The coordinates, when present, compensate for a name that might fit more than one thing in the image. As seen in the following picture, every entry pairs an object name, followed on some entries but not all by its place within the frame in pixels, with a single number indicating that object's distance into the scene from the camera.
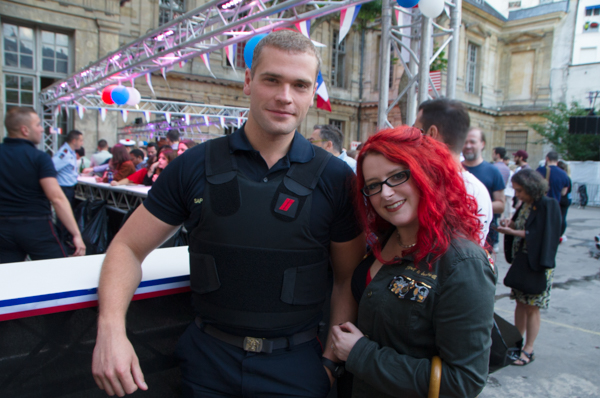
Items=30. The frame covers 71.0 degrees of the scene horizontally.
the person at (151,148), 9.45
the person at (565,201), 7.91
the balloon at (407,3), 4.50
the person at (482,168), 4.17
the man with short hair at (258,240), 1.41
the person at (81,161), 10.52
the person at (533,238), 3.44
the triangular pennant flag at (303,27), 6.71
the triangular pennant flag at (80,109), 12.44
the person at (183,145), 7.08
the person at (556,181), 7.59
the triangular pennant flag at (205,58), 8.85
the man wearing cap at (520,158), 8.95
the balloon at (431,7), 4.62
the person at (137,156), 8.77
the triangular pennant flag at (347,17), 5.77
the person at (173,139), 7.94
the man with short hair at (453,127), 2.38
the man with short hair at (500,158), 8.38
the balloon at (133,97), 10.54
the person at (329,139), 4.79
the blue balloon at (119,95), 10.04
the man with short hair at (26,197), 3.56
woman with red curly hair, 1.18
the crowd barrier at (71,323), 1.44
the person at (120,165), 7.21
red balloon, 10.41
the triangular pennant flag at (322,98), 6.21
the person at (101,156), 9.85
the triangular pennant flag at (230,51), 8.38
